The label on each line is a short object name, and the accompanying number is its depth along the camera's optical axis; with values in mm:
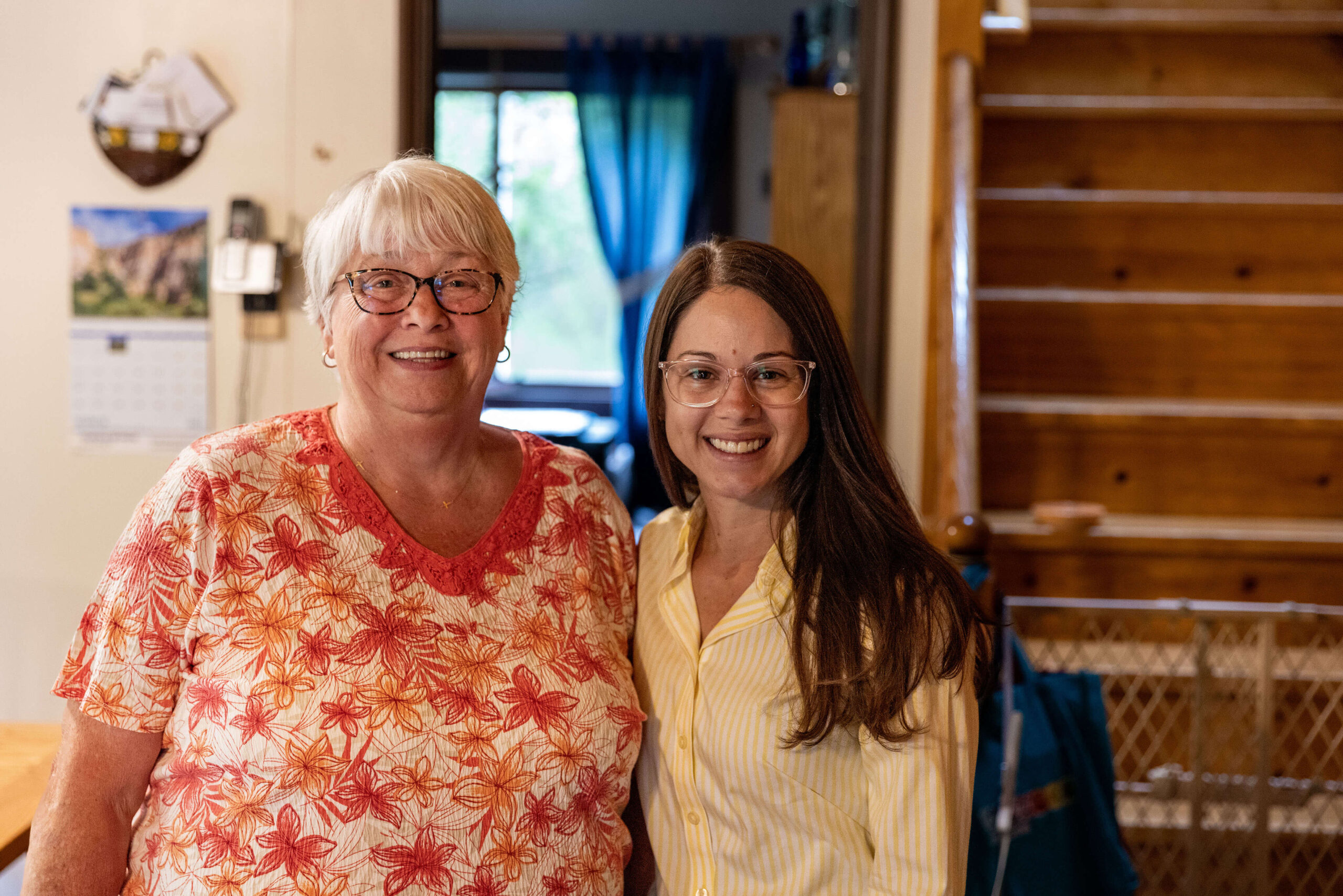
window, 7715
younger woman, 1158
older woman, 1177
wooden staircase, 2676
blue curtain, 7480
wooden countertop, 1438
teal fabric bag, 1627
